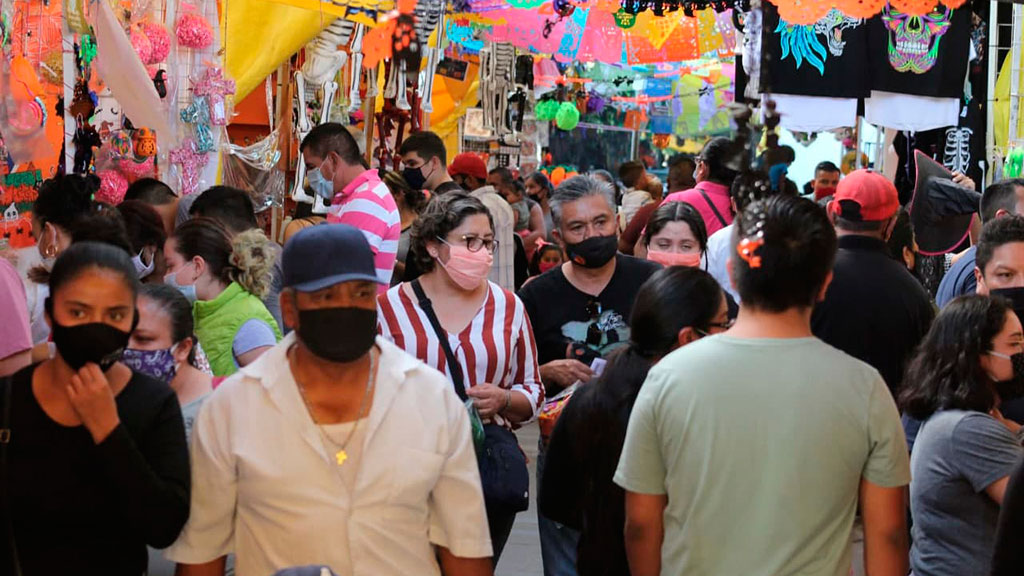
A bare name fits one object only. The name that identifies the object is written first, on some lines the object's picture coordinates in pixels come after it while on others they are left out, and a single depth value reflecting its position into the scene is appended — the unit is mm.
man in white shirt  2750
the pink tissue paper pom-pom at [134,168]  7305
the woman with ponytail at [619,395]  3385
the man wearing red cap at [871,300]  4824
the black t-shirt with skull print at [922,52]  9362
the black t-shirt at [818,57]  9195
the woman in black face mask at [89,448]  2742
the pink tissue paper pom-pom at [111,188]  6881
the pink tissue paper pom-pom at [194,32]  7859
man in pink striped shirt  6105
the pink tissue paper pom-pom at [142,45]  7184
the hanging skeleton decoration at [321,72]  10164
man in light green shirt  2805
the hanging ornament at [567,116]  20125
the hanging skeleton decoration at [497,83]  15680
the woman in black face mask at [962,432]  3557
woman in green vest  4363
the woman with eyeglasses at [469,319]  4281
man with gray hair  4688
